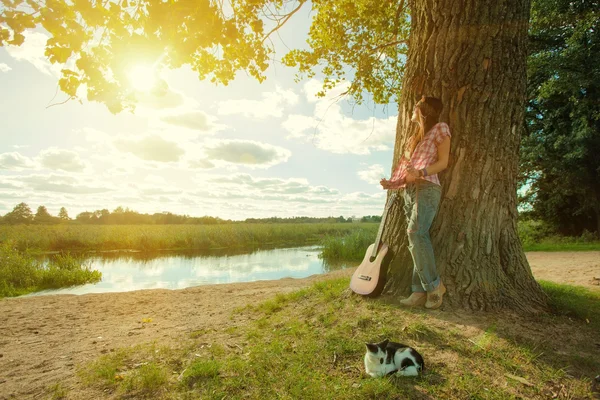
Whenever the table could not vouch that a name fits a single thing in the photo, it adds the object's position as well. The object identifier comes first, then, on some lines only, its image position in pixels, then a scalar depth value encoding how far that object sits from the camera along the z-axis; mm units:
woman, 3314
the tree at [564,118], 11203
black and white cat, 2432
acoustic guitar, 3643
